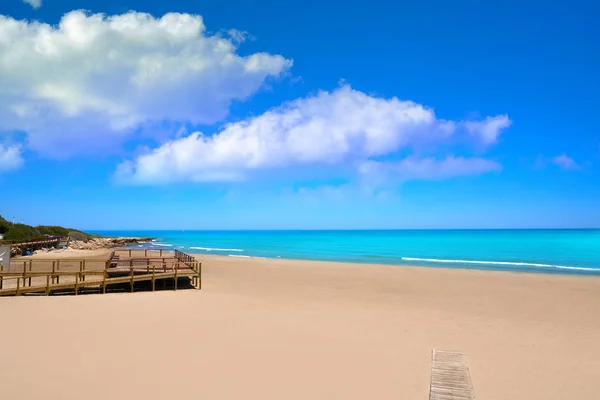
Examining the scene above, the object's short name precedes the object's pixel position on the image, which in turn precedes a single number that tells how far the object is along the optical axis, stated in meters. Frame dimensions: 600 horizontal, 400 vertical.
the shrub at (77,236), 64.81
